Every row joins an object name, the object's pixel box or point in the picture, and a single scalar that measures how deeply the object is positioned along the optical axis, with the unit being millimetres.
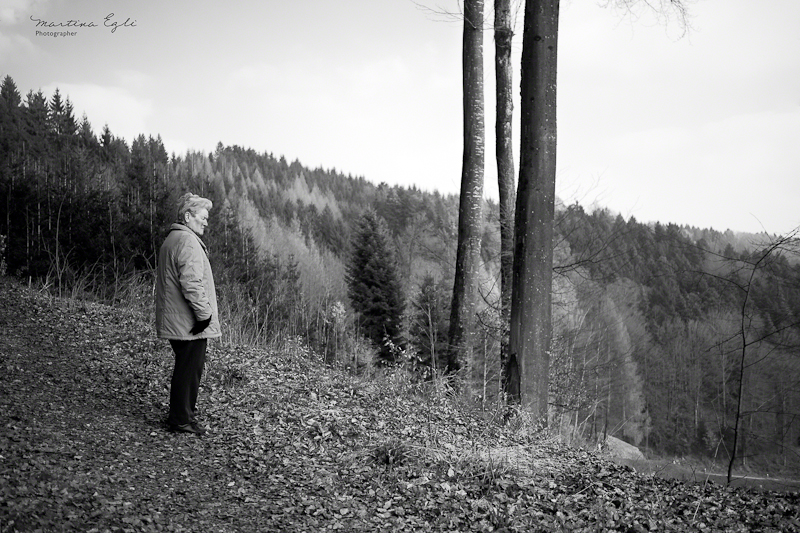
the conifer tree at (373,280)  29438
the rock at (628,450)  28375
